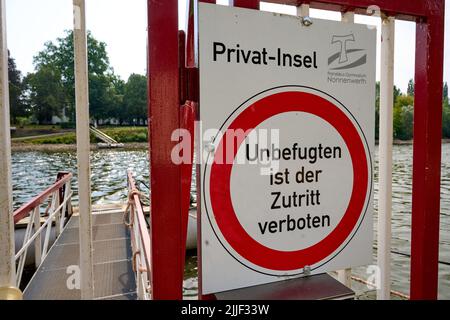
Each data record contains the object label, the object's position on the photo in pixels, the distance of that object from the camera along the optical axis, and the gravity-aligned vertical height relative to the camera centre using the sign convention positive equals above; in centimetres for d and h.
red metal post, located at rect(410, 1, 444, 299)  101 -5
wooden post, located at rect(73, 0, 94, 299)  72 -1
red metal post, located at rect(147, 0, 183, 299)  72 -2
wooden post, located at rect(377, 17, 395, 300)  104 -5
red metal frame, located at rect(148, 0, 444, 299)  73 +3
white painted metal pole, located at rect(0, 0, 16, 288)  67 -9
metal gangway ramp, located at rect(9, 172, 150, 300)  236 -125
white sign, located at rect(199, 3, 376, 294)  79 -2
